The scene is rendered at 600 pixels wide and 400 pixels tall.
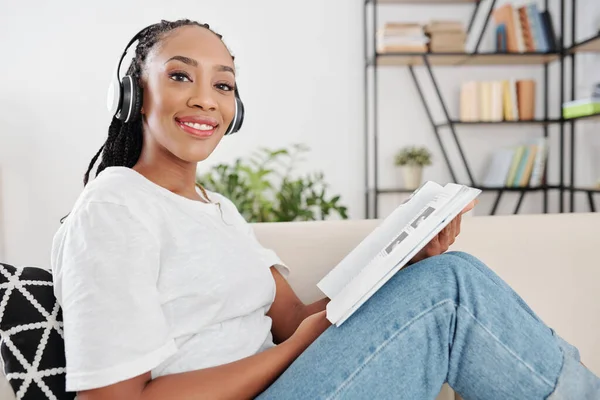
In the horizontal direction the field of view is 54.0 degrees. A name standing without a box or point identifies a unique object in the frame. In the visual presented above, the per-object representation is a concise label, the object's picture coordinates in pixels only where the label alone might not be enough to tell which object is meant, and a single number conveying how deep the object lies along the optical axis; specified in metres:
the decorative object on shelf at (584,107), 2.85
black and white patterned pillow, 0.90
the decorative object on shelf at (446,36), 3.20
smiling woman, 0.81
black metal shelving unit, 3.20
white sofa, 1.41
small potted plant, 3.32
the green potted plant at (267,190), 3.04
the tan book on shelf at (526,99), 3.29
